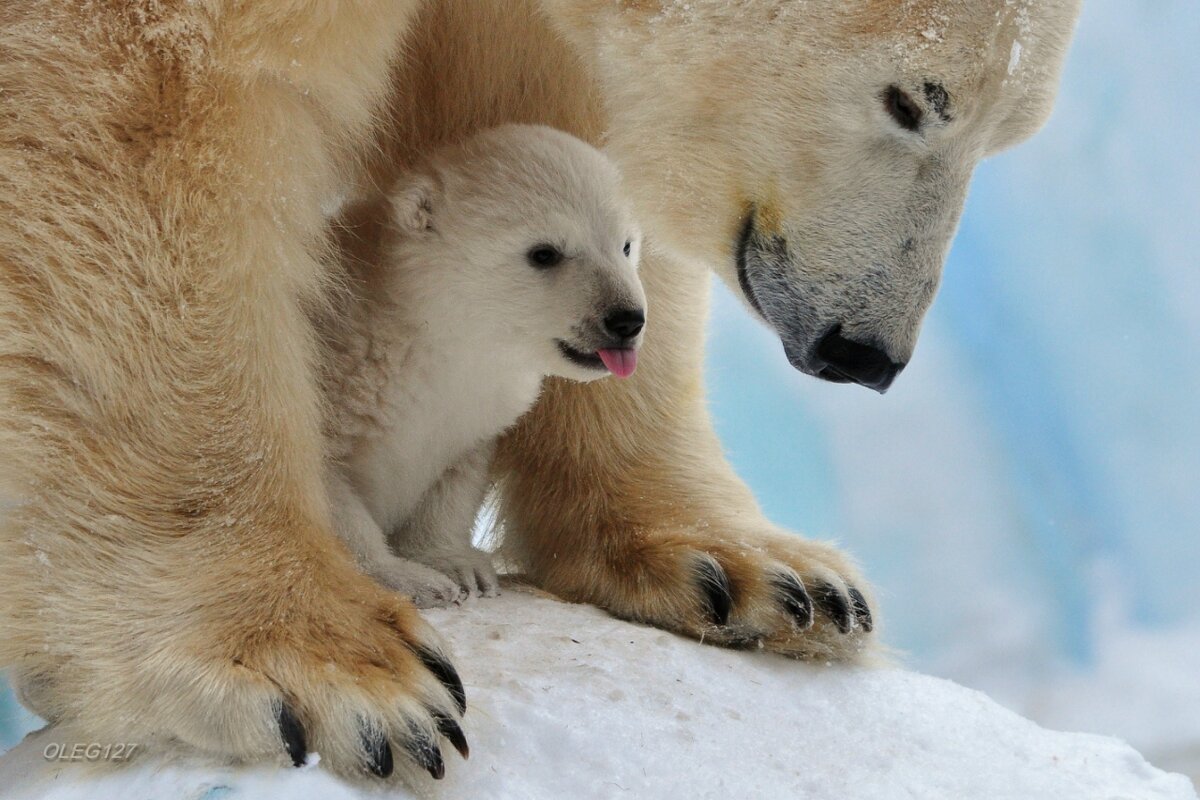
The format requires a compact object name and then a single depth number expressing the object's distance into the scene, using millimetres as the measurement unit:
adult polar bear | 13326
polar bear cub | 13551
